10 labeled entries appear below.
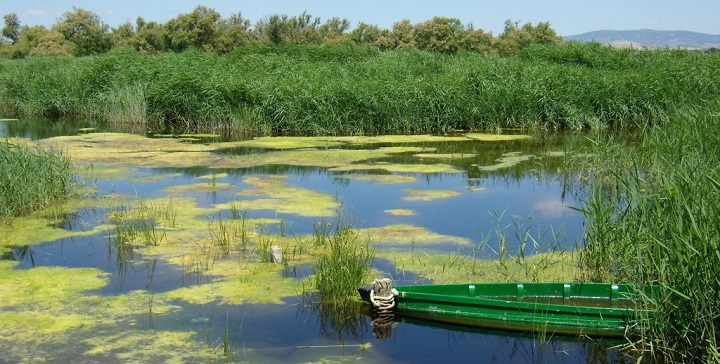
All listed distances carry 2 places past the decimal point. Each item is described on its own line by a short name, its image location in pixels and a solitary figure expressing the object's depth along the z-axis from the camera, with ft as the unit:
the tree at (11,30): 133.28
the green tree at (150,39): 89.71
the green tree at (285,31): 98.68
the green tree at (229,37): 86.53
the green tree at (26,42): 106.11
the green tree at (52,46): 94.43
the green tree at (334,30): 91.38
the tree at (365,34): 94.94
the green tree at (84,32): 94.38
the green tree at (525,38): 83.20
